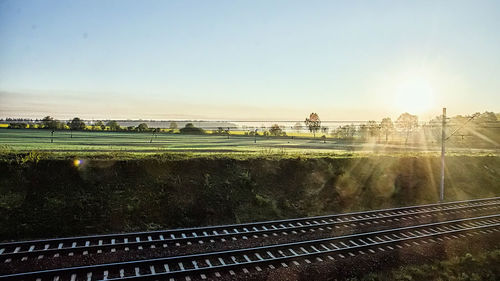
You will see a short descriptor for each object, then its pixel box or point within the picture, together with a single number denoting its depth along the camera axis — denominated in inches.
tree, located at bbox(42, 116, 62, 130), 2087.1
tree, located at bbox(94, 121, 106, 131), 2662.4
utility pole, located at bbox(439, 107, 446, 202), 1076.5
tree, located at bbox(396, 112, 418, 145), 4868.1
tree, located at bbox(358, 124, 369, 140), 3854.6
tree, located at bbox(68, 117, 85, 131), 2164.5
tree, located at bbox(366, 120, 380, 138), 3827.8
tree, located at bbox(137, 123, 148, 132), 2773.1
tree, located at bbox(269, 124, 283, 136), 3685.3
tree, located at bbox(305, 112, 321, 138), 4861.0
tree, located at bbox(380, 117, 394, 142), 3195.9
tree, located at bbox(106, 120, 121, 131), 2674.7
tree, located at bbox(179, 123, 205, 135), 3031.0
